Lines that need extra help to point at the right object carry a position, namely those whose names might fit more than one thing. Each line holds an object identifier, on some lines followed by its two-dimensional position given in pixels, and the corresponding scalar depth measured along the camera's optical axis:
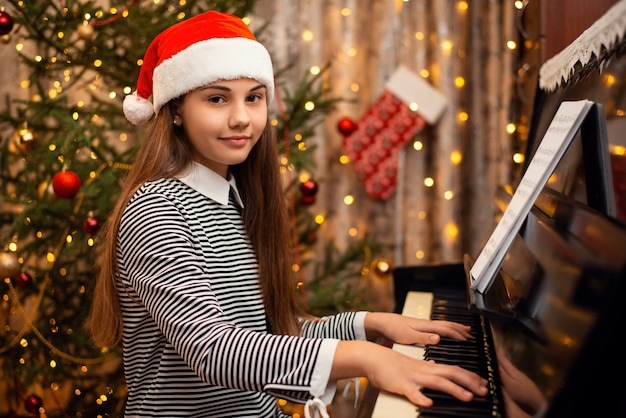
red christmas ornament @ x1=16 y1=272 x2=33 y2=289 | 2.32
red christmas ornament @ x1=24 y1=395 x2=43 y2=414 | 2.43
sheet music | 1.11
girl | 1.11
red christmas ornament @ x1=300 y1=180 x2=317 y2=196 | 2.70
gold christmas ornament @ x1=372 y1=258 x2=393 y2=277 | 3.04
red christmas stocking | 3.21
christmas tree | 2.30
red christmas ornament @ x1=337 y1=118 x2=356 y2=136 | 3.20
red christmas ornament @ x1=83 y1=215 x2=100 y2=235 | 2.23
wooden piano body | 0.74
